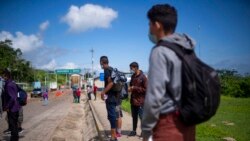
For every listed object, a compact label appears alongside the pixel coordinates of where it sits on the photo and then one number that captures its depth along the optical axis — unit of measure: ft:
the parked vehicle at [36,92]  121.24
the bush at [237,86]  89.39
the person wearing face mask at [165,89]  6.17
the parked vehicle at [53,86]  223.97
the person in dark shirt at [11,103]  19.00
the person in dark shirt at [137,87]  19.60
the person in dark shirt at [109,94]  16.77
